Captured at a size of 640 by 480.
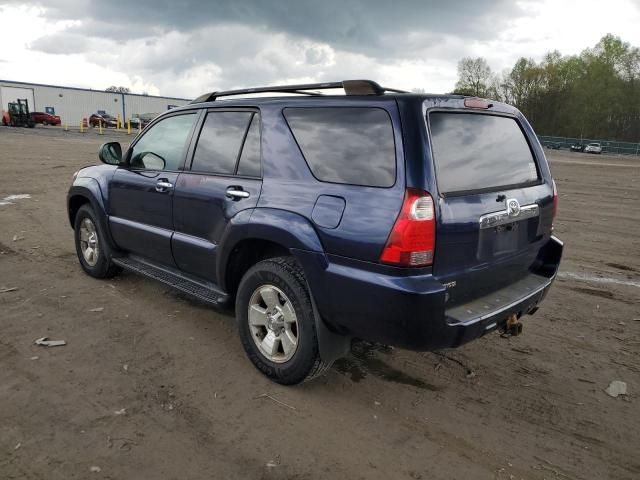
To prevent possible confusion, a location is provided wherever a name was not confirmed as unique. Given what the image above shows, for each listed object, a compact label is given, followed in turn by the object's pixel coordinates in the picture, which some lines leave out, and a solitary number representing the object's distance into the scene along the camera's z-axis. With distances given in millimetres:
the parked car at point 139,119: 50438
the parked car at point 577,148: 56500
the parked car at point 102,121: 48906
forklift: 38219
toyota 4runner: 2688
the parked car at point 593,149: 54344
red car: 43316
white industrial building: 51406
